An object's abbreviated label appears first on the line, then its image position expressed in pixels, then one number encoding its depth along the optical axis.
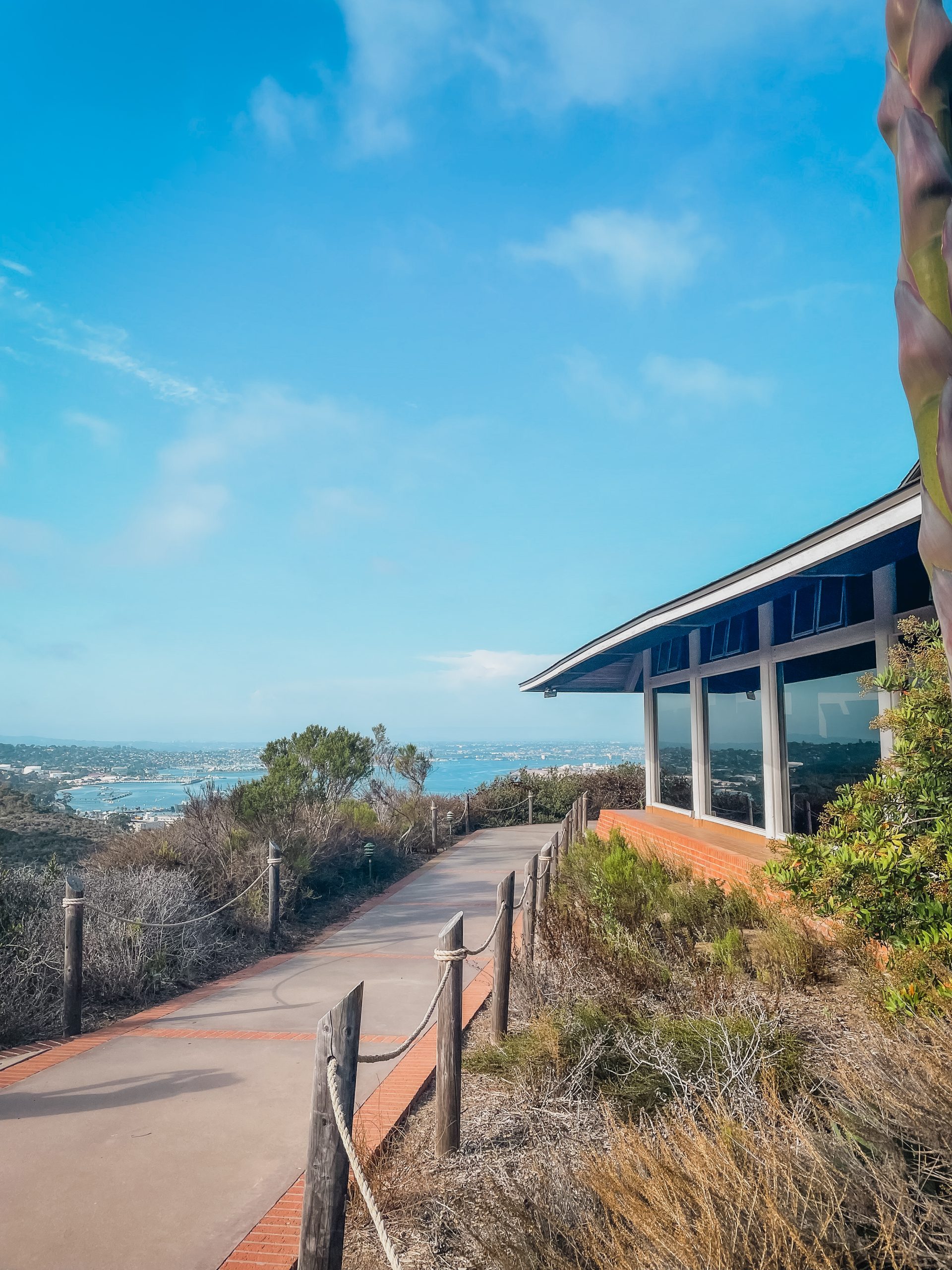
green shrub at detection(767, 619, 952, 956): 4.46
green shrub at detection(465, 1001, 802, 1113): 3.90
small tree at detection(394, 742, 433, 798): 25.00
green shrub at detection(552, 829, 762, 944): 7.25
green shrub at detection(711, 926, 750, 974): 6.02
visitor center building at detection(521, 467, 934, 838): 7.36
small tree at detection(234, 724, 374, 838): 13.95
